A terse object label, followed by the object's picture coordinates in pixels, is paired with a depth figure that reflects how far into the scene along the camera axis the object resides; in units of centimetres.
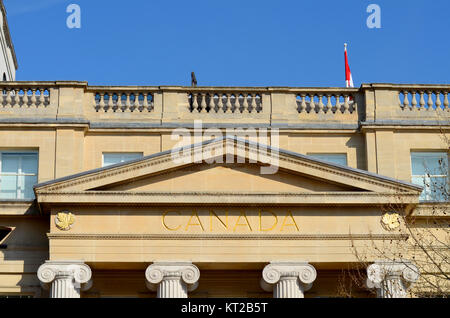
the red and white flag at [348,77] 4122
